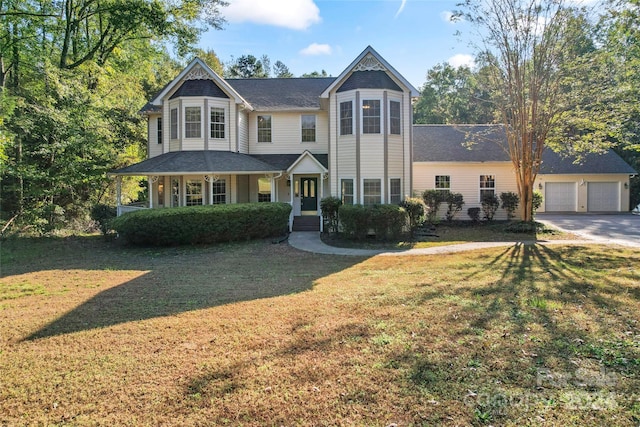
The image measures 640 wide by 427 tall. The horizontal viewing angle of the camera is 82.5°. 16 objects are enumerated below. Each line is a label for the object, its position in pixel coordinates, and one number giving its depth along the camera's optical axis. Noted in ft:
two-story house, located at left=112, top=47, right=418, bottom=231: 53.78
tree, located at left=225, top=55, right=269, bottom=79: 156.76
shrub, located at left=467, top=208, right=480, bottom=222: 67.05
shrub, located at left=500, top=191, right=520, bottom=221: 65.87
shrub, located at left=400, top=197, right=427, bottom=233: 50.75
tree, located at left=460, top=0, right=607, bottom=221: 50.31
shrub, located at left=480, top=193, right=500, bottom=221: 67.00
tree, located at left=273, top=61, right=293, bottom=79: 177.18
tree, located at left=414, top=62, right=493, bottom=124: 127.65
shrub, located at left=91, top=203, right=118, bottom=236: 56.29
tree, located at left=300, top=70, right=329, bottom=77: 154.61
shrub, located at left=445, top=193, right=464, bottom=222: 67.05
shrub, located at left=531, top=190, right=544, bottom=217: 64.13
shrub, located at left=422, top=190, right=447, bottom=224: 66.44
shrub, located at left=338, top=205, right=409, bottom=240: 47.26
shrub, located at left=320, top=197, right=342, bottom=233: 52.39
